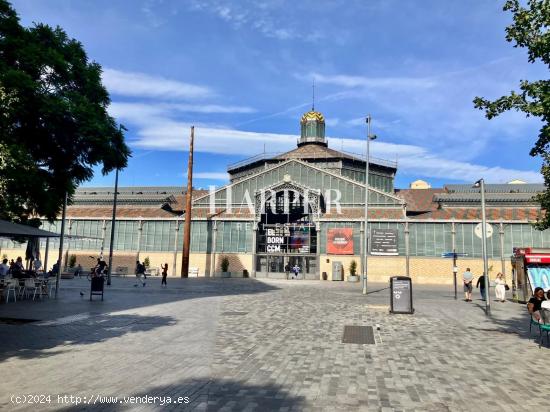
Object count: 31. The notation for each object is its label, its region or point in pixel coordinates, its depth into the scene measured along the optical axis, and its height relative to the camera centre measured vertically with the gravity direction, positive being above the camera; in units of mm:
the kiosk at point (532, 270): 21906 -166
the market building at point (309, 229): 44625 +3526
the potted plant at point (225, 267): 46344 -776
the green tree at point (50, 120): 16109 +5783
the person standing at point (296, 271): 45253 -1012
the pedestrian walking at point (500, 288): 24016 -1264
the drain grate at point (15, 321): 13158 -2061
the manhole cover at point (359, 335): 11297 -2050
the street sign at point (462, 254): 42562 +1104
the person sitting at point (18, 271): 21438 -796
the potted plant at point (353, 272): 43250 -966
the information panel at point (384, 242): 45188 +2270
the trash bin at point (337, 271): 44275 -903
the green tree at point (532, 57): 9703 +4966
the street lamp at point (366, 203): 26555 +3949
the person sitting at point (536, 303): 11773 -1002
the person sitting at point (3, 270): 20066 -712
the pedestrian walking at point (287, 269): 46228 -899
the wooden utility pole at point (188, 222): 44312 +3937
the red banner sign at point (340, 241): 45688 +2283
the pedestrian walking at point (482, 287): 24019 -1196
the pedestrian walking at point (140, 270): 33881 -954
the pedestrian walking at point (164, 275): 30766 -1183
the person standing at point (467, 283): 23906 -1018
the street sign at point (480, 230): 20242 +1729
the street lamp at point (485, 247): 17500 +788
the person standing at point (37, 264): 25445 -525
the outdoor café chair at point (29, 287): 19734 -1457
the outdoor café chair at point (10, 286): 18625 -1352
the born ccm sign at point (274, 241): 47750 +2240
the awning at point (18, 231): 15630 +981
